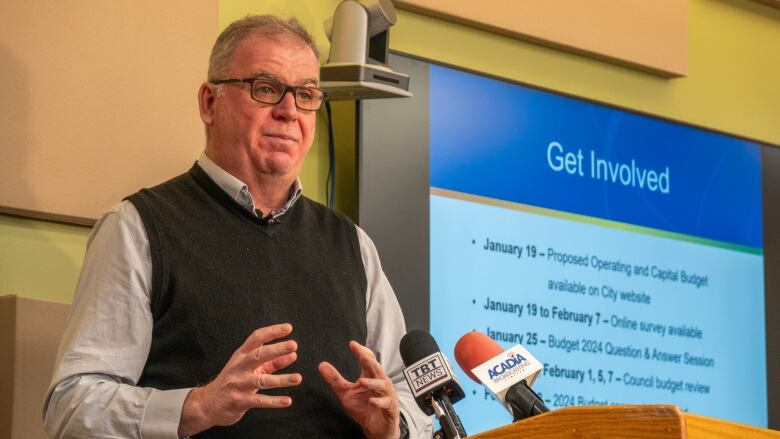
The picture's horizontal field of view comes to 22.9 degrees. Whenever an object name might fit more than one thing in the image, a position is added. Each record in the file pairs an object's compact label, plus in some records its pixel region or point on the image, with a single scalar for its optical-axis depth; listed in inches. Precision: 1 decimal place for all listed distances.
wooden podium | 85.7
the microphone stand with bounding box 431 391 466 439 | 96.0
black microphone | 98.1
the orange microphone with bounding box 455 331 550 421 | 95.2
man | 102.8
